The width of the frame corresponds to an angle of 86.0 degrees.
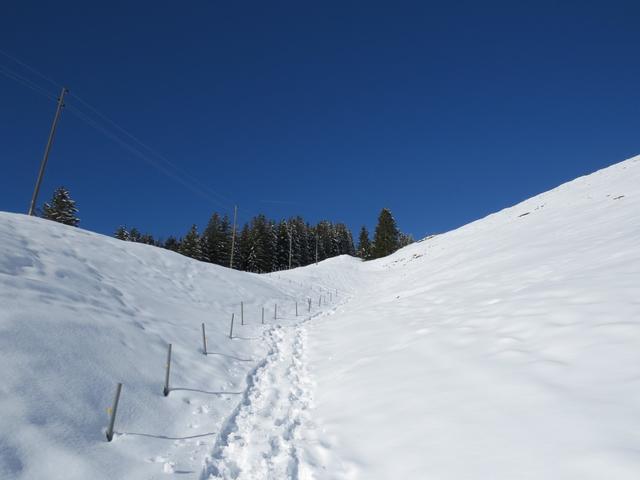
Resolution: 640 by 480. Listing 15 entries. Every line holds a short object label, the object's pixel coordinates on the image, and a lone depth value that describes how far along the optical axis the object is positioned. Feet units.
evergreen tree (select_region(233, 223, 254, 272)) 211.41
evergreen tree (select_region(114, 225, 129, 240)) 228.00
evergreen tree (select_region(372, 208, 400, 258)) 236.84
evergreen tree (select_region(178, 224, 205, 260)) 199.31
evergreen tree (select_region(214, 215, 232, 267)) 207.82
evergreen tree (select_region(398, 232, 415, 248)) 400.88
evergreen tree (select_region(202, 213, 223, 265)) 205.77
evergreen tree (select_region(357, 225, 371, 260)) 280.59
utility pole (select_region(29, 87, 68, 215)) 61.31
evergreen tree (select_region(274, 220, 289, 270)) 236.43
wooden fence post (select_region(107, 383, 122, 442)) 19.61
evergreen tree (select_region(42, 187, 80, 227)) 150.61
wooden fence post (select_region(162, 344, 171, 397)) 27.06
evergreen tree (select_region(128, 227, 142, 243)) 251.56
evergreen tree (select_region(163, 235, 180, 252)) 260.46
